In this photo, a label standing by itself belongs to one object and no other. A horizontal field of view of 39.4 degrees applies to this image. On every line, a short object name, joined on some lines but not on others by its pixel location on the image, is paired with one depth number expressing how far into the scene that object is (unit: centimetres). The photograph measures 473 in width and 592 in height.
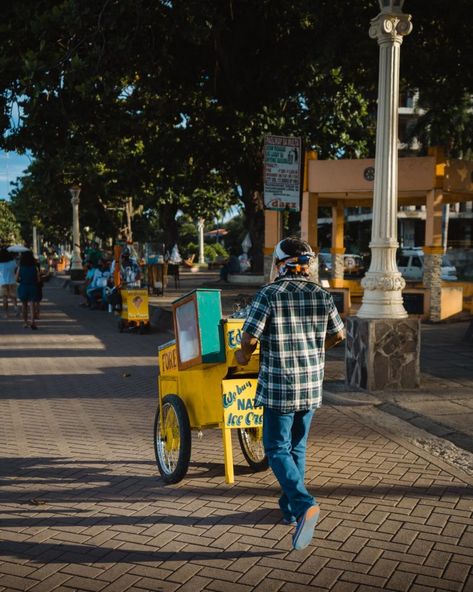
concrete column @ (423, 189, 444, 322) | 1570
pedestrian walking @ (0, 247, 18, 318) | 1777
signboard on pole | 926
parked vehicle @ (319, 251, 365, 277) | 3766
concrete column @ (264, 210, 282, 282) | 1610
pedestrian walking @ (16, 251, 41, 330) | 1505
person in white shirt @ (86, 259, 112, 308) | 2029
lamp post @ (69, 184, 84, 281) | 3356
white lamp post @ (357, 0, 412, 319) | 795
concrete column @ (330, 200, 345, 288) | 1959
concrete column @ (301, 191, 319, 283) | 1635
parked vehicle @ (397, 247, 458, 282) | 3123
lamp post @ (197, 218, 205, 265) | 5652
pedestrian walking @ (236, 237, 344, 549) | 383
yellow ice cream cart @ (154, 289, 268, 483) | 463
